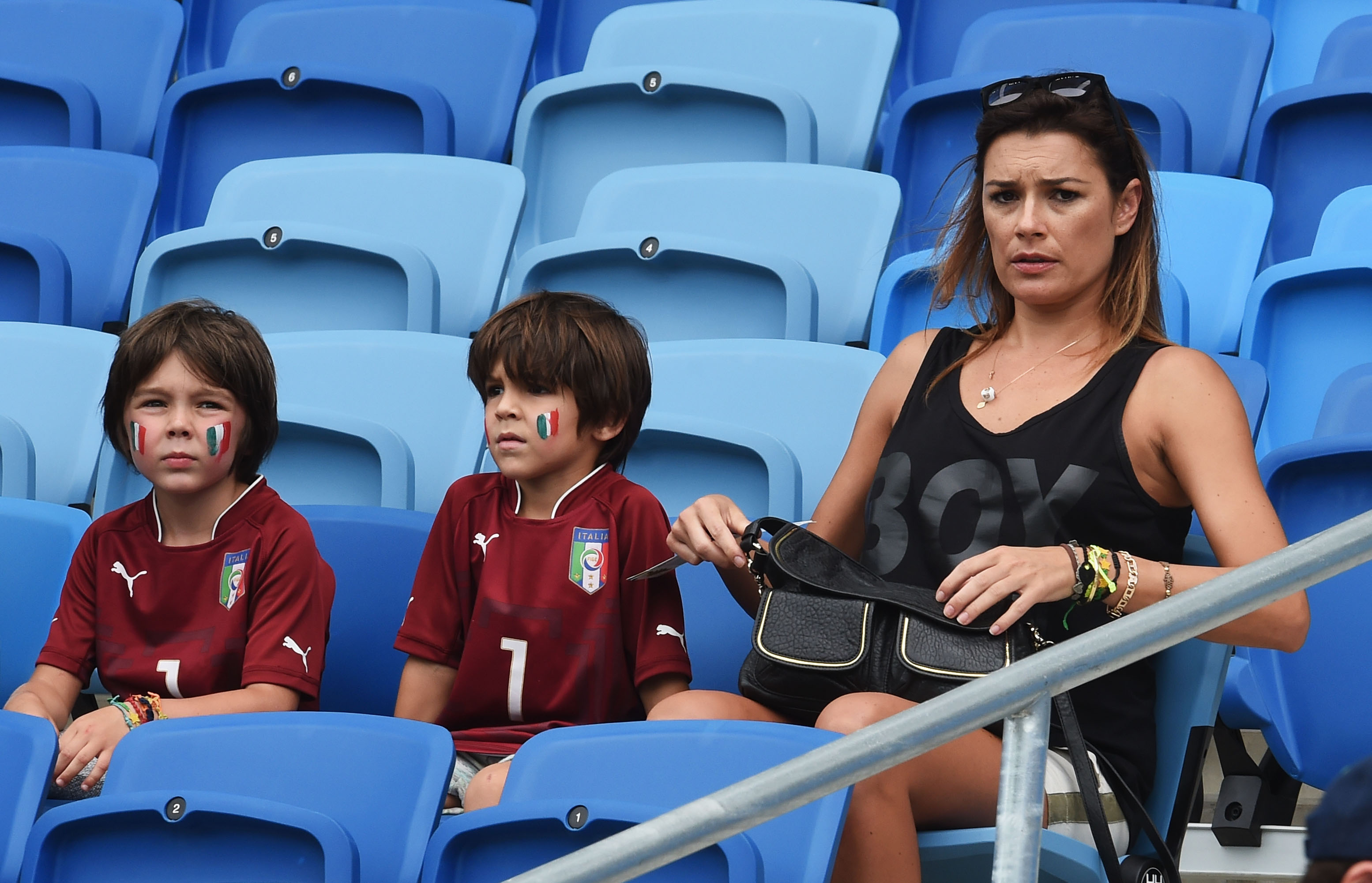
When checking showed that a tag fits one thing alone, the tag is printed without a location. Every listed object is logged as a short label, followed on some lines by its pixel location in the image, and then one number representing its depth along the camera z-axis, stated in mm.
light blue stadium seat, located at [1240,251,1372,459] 16048
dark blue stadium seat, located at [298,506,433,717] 15751
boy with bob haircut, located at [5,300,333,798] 15639
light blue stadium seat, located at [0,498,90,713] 15807
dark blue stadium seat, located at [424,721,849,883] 15145
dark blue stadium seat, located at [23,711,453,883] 15239
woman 15327
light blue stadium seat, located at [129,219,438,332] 16298
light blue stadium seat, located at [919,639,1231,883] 15382
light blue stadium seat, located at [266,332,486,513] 16016
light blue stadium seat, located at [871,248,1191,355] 16096
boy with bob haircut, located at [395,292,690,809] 15561
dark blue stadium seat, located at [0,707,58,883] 15329
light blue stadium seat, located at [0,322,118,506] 16155
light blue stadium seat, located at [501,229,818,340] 16149
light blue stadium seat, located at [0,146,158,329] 16591
